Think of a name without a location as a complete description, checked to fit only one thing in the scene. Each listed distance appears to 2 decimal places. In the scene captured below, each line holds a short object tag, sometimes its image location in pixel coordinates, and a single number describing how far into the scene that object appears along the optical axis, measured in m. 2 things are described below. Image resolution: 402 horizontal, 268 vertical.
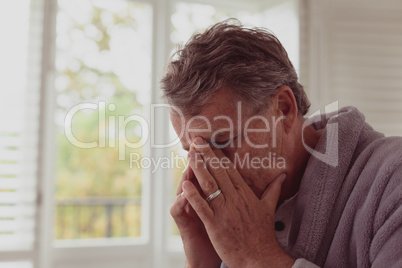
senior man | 1.12
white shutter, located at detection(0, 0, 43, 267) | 2.11
